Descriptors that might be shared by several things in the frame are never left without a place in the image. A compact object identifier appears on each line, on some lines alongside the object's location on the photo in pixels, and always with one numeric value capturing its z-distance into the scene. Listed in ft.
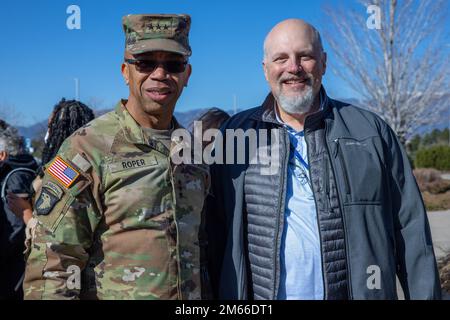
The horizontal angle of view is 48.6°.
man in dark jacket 8.39
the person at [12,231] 11.43
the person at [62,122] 11.94
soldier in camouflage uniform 6.97
